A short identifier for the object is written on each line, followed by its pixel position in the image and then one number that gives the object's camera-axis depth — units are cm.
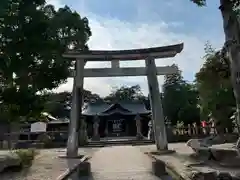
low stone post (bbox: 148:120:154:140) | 1492
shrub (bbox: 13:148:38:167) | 582
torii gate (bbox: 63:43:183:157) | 805
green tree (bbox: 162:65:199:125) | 1901
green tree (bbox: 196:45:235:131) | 863
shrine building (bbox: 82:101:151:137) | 2077
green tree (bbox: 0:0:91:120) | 513
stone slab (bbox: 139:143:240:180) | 322
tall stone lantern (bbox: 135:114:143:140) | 1628
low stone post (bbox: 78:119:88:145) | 1381
